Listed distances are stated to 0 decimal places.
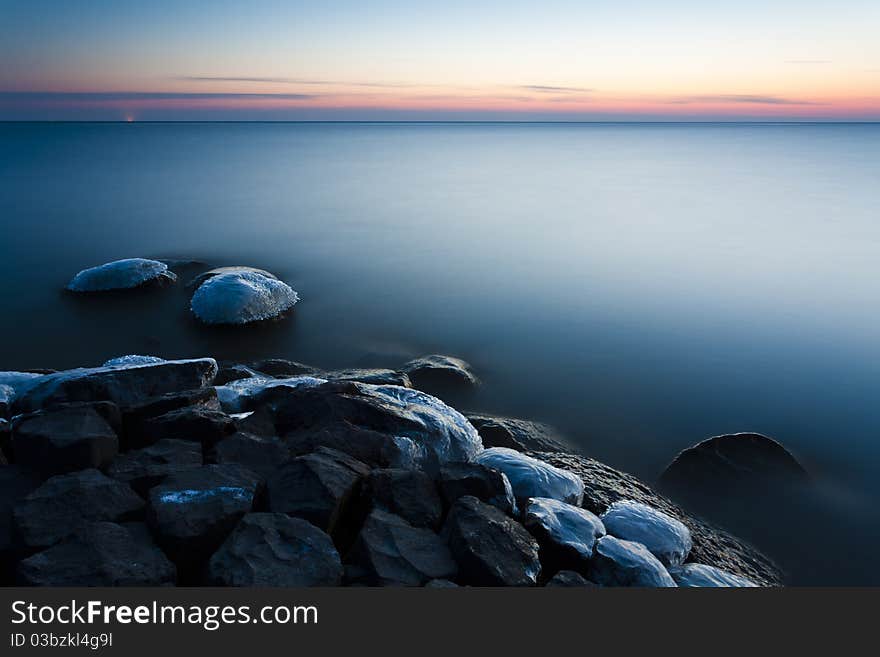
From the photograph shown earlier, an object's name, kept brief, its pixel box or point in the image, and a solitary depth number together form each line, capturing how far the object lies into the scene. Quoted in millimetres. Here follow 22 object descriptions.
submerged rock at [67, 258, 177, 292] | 13469
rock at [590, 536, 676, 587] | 4418
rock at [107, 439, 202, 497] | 4414
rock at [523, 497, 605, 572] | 4508
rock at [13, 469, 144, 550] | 3861
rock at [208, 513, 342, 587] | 3660
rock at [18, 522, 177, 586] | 3527
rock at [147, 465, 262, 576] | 3891
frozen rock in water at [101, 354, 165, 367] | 7577
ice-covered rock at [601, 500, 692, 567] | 5160
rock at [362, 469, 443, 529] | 4520
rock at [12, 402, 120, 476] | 4512
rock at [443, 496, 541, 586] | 3979
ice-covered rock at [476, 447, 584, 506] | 5469
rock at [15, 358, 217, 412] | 5715
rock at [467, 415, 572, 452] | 7602
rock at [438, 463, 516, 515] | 4785
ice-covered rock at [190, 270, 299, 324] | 11469
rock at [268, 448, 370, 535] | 4222
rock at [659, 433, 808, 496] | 7293
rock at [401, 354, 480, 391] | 9492
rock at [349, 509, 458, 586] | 3887
